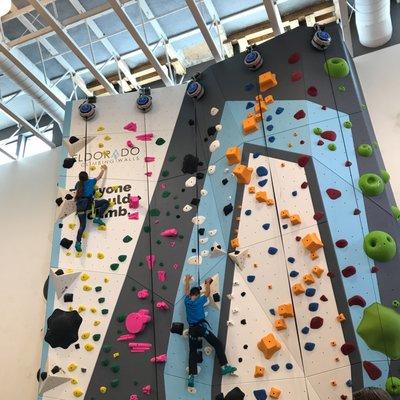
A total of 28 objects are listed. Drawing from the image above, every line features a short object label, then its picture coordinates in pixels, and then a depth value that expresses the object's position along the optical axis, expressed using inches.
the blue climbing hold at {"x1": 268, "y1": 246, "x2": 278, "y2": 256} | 202.8
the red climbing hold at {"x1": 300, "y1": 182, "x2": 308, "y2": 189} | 204.8
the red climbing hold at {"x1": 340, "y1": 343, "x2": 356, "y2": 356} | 176.6
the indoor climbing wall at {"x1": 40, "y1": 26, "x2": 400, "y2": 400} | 184.1
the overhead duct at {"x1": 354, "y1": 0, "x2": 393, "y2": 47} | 241.0
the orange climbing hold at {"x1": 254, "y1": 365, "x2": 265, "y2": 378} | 190.4
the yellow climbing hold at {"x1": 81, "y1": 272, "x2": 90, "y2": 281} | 231.3
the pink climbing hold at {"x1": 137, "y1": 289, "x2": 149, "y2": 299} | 222.2
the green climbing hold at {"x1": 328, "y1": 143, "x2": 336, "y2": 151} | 205.2
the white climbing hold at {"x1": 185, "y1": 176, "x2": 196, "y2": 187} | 234.7
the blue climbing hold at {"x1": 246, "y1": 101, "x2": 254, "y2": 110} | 232.1
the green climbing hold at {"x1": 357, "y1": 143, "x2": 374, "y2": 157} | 198.4
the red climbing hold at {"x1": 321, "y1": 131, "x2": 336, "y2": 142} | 206.8
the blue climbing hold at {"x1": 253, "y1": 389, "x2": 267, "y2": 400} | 188.2
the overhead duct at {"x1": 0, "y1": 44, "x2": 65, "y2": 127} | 276.2
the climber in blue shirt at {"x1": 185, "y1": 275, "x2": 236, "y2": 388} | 197.0
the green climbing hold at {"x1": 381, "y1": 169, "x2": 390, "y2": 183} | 195.5
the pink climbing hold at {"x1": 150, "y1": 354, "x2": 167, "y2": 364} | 208.8
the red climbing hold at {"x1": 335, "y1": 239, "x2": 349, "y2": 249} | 189.6
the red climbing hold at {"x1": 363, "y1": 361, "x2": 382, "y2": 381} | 169.9
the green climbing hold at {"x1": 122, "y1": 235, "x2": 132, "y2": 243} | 235.0
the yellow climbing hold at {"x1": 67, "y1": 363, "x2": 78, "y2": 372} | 217.3
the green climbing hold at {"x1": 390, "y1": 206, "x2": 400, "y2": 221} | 188.1
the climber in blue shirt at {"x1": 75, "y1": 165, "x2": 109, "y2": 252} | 240.5
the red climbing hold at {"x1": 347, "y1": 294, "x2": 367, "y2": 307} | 180.0
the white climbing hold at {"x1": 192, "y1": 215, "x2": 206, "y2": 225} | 225.8
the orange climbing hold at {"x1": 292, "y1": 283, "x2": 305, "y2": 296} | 191.5
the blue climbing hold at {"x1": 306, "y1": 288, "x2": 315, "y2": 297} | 189.9
